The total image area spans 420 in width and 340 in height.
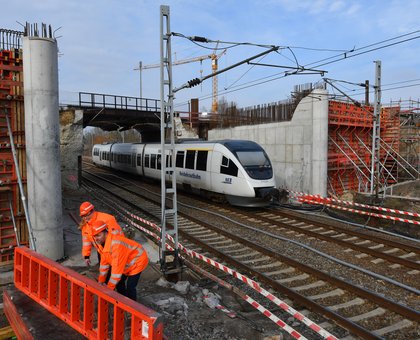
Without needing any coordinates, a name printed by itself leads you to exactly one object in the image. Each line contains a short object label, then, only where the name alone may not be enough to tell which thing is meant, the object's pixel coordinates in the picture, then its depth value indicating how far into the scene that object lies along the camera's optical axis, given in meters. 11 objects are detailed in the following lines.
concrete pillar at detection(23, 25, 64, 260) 7.47
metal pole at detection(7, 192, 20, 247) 7.68
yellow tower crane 76.55
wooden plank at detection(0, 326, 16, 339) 4.71
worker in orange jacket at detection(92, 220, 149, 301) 4.55
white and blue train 13.47
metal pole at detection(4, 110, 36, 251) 7.19
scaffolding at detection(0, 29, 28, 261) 7.71
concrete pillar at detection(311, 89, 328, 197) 16.92
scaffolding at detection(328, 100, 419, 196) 19.30
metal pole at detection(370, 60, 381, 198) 14.12
